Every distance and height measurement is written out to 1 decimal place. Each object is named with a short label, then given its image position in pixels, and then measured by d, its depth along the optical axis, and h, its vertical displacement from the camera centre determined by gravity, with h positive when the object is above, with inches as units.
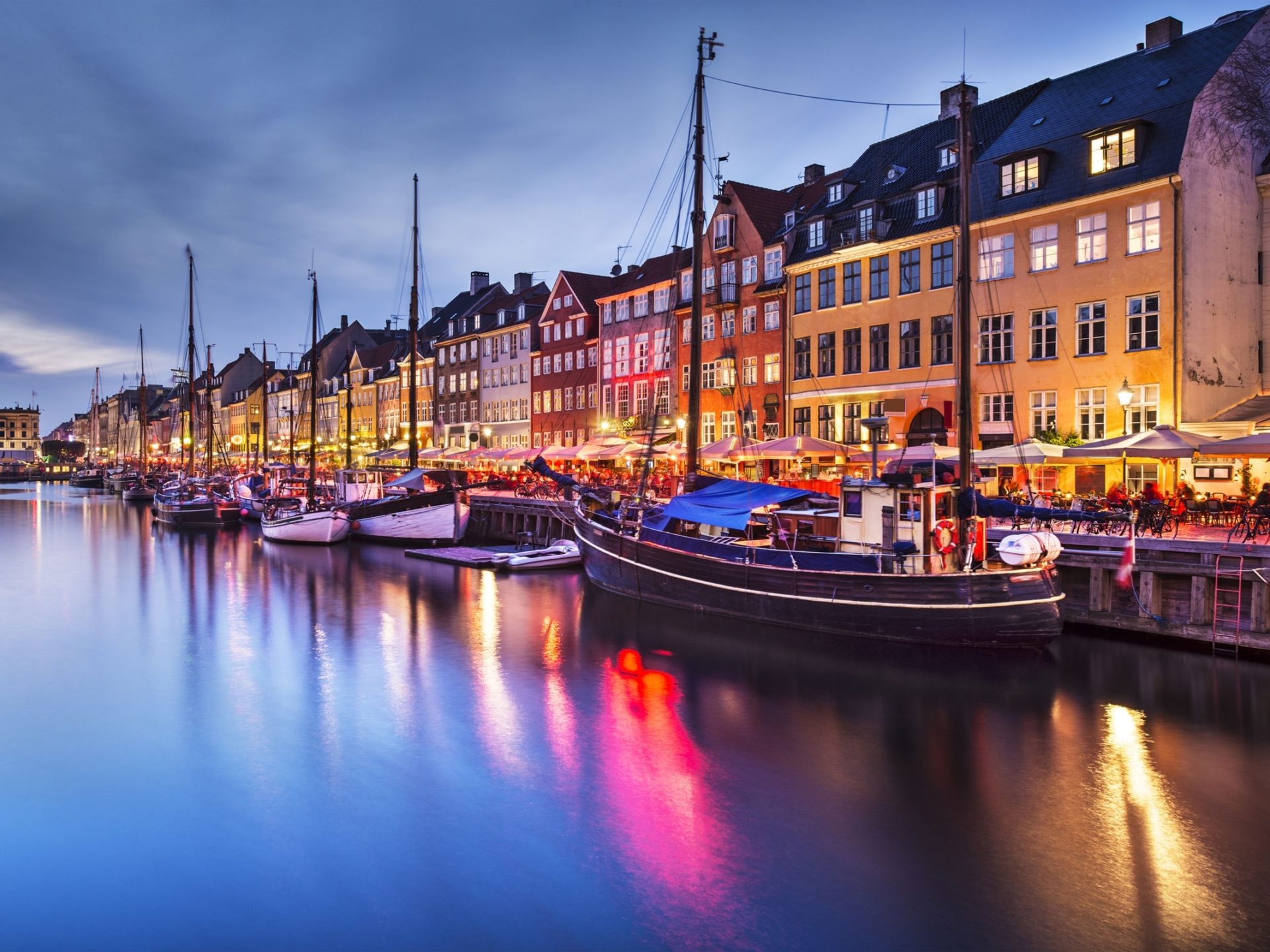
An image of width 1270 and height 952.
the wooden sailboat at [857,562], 770.8 -96.1
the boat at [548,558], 1405.0 -151.2
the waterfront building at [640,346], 1988.2 +268.0
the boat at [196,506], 2327.8 -114.7
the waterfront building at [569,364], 2354.8 +258.7
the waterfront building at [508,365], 2645.2 +286.7
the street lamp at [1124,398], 968.3 +64.3
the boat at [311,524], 1807.3 -125.3
